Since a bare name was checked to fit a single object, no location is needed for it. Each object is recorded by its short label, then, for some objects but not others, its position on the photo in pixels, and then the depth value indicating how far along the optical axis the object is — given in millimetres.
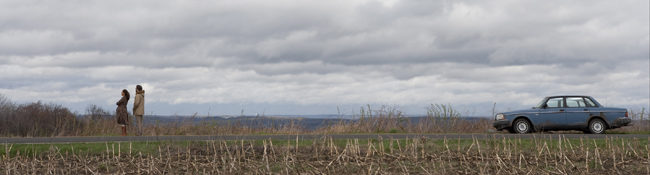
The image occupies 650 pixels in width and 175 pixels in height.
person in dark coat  21877
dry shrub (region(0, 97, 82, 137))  25859
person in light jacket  21922
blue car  23484
